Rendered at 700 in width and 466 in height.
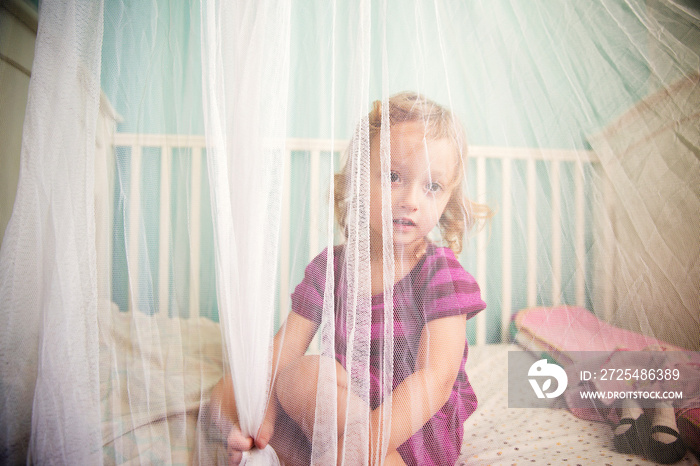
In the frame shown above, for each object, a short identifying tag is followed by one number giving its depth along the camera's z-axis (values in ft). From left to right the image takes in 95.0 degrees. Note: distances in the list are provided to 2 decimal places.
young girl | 1.58
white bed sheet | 1.59
